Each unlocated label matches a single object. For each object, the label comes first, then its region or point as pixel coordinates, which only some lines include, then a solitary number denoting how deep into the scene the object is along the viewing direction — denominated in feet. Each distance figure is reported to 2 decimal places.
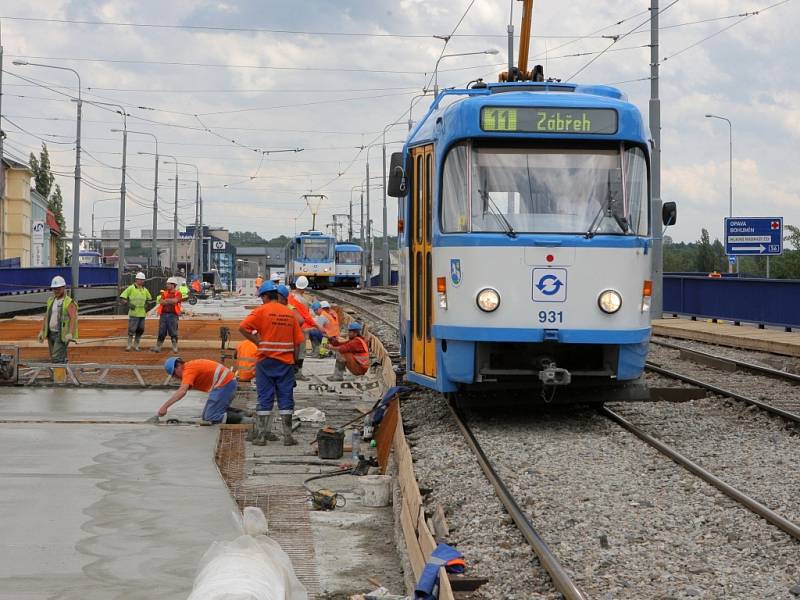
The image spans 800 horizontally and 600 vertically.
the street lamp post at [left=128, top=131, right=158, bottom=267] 225.97
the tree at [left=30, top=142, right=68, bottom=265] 380.17
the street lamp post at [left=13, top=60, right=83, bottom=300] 144.56
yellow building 297.33
